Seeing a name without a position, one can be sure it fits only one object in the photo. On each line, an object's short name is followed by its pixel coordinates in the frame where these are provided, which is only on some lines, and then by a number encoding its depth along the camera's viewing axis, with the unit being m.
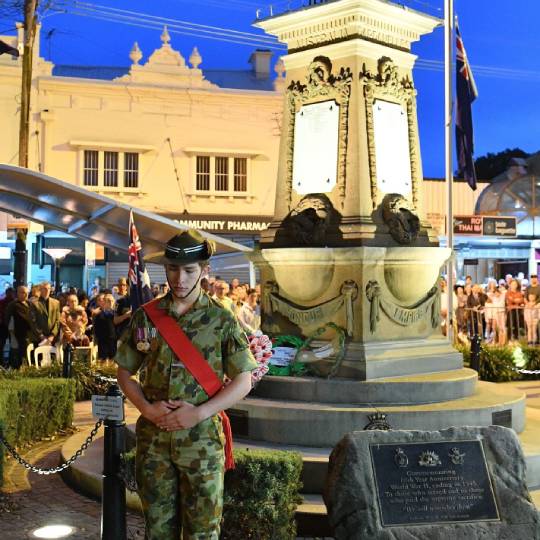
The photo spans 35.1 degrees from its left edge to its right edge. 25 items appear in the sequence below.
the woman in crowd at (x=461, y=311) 20.17
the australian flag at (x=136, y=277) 9.59
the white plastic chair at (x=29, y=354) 13.88
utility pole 24.08
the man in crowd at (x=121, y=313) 14.46
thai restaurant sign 29.28
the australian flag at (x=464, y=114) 17.16
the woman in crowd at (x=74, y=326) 14.92
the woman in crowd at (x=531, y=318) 19.69
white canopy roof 16.05
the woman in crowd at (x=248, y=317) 14.36
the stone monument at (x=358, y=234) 8.54
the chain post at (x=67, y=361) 11.80
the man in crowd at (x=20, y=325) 15.00
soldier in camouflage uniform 4.32
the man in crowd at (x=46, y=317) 14.98
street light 22.19
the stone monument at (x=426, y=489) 5.59
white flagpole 16.42
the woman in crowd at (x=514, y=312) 20.11
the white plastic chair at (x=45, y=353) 14.04
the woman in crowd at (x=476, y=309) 20.00
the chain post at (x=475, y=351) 14.21
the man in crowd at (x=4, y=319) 15.67
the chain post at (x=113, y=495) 5.56
